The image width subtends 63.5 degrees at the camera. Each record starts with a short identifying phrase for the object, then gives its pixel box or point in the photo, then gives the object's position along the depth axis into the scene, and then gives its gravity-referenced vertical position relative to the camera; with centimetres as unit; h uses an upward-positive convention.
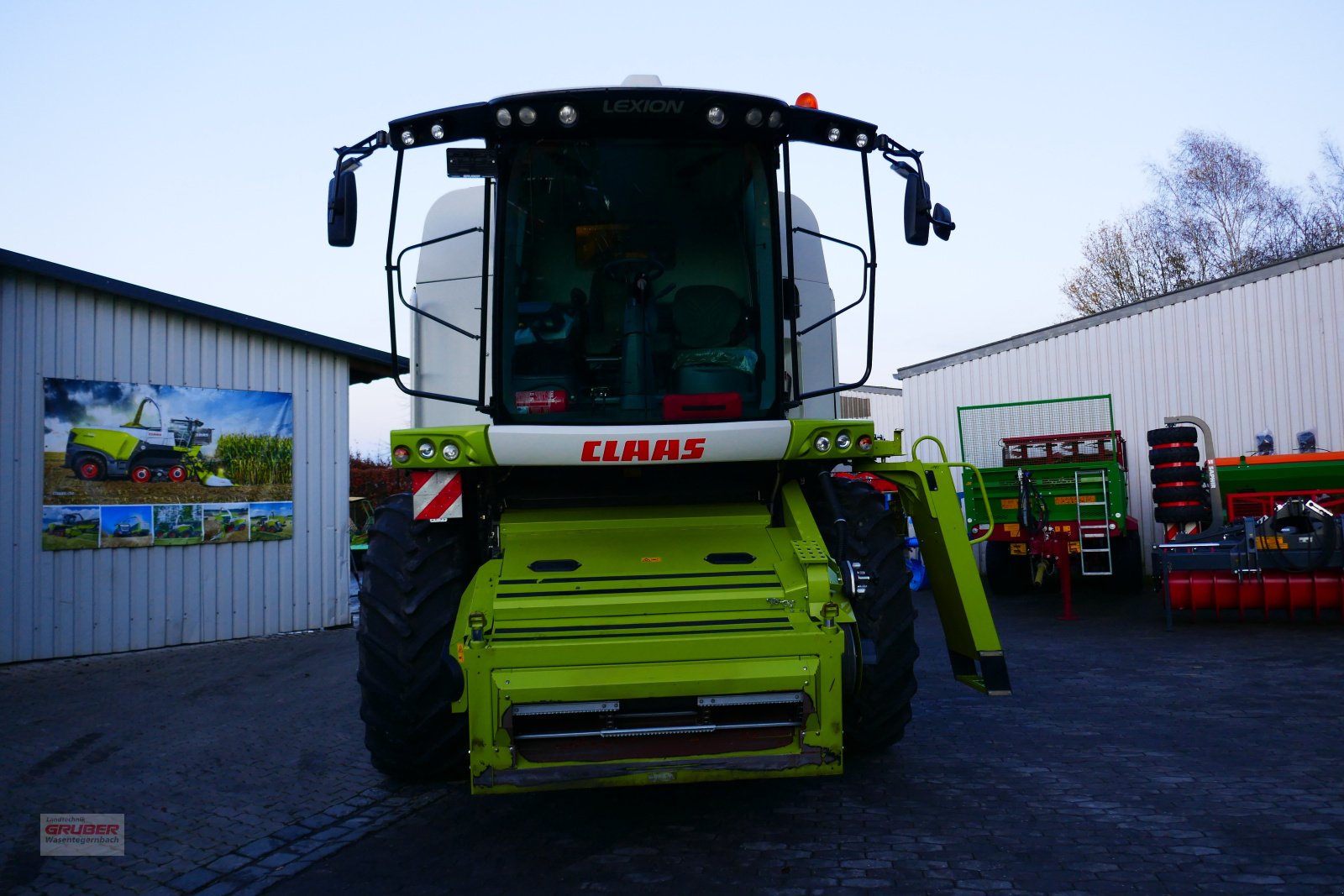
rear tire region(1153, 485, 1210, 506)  1360 -2
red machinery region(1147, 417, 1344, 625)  1020 -52
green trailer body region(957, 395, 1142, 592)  1389 +11
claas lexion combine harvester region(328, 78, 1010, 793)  418 +0
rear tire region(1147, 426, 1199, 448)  1360 +72
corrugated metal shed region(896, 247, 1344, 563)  1491 +203
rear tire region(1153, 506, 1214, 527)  1362 -27
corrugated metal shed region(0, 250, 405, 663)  1015 +31
